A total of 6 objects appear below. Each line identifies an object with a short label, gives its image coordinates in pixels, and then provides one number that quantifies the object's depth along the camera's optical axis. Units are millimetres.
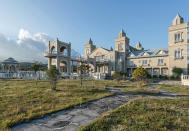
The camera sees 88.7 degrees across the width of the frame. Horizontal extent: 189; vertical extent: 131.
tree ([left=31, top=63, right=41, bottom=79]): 18588
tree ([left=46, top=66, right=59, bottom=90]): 9820
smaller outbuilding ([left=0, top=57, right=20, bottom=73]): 35781
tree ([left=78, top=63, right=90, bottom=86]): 13573
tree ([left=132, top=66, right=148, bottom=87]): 11891
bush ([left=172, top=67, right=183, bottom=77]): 24395
